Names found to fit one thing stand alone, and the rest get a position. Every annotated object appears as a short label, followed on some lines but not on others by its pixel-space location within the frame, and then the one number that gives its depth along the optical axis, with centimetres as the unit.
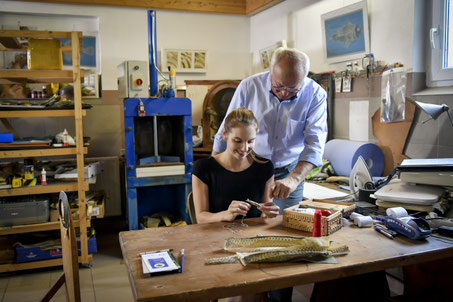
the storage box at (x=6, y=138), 344
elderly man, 267
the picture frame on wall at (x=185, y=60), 546
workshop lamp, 253
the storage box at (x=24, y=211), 353
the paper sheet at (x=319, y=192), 316
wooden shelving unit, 336
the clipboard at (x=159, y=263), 140
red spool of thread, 178
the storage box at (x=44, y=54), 341
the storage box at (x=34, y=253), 362
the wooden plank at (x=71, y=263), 172
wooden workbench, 131
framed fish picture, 364
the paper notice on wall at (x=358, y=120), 372
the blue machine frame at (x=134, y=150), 376
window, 307
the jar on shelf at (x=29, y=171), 356
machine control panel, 381
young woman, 222
